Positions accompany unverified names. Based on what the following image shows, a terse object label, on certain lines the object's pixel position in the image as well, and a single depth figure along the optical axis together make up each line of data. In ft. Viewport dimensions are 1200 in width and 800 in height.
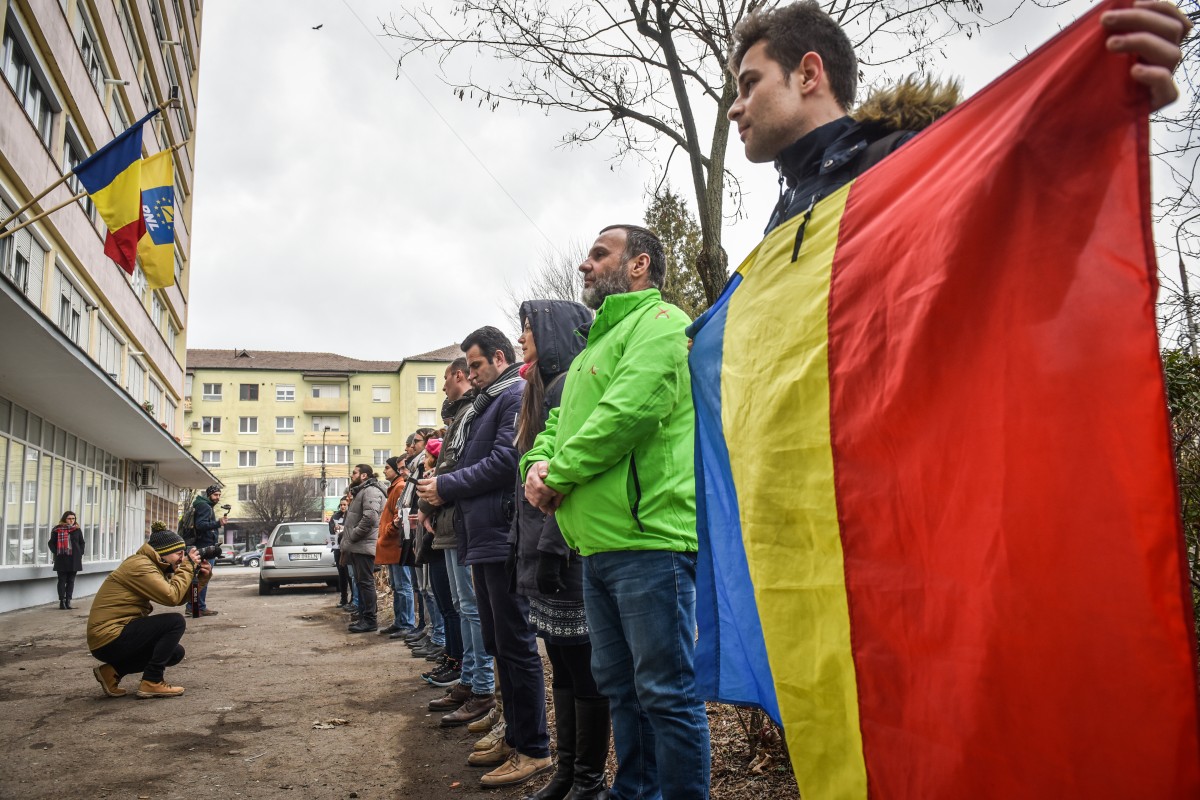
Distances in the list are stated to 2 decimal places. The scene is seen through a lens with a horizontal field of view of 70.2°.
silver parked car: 65.36
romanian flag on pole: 36.99
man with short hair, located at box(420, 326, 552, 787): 14.62
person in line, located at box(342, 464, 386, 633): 38.81
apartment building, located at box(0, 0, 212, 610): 46.62
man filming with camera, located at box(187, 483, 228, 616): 53.11
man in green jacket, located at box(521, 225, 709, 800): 9.64
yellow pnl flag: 40.52
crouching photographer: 22.70
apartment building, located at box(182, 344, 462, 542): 239.50
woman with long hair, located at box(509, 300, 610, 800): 12.17
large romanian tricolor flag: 4.24
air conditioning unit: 107.04
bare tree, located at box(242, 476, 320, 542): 222.69
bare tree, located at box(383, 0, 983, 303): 21.83
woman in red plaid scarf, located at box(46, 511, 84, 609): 55.42
